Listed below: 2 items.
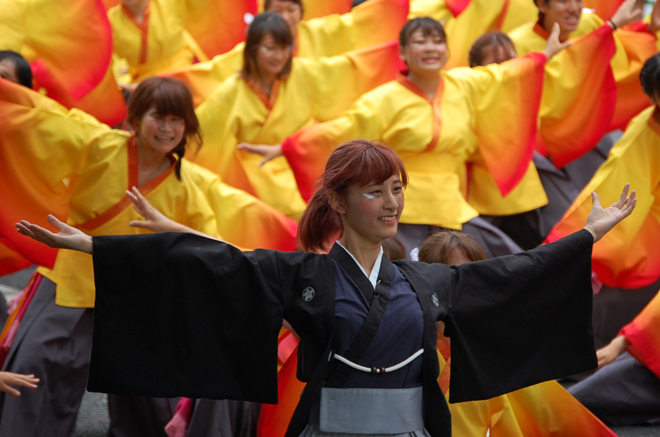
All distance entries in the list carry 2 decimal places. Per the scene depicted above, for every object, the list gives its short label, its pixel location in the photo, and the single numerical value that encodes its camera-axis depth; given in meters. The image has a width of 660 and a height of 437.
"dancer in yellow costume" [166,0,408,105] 10.96
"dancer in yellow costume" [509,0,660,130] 10.22
